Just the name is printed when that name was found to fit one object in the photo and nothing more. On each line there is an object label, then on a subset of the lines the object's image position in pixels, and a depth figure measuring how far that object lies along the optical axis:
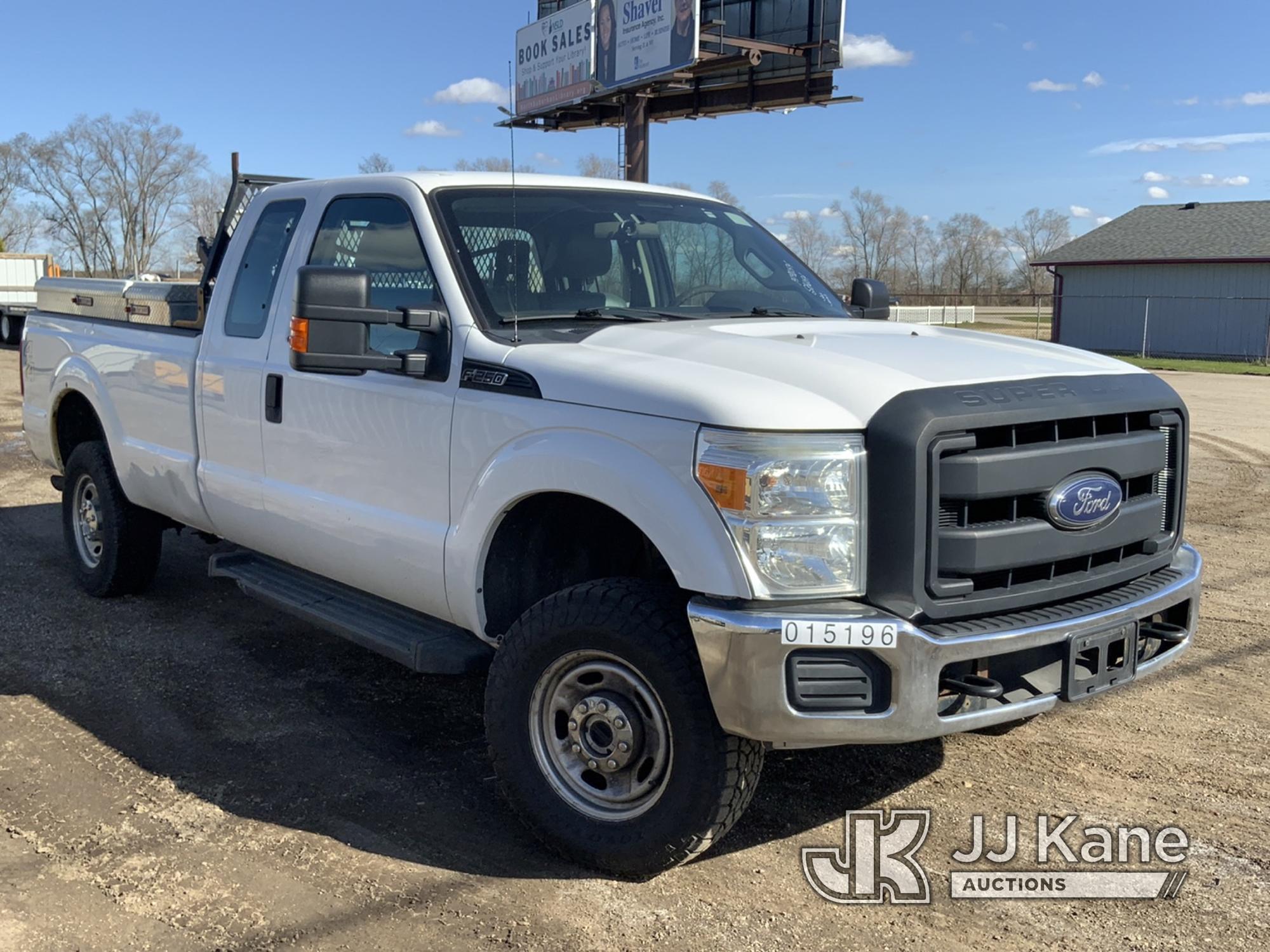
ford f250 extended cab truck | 3.16
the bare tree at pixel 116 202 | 72.88
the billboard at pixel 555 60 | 30.91
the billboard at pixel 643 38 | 27.14
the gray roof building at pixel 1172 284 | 34.12
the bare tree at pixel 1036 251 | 81.19
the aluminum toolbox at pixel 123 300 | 5.72
